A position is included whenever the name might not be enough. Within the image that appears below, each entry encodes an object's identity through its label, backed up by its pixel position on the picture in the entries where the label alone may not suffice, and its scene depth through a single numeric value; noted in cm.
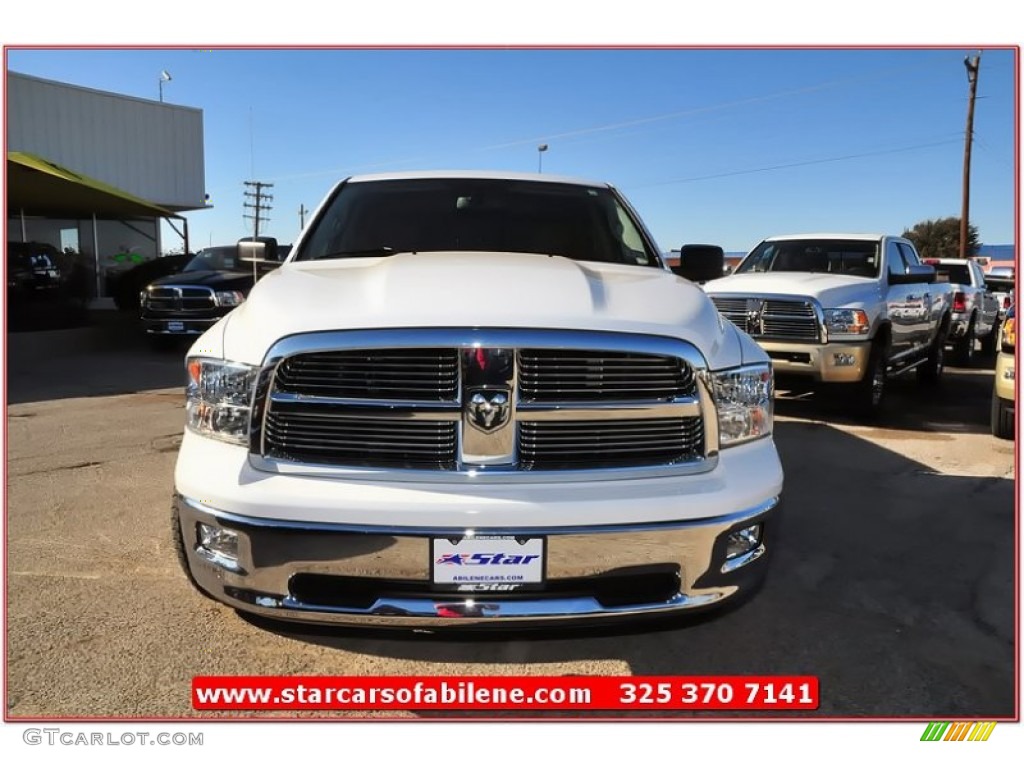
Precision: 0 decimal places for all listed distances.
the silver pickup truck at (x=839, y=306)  710
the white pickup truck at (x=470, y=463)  214
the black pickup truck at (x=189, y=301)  1151
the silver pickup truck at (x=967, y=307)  1205
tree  4175
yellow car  607
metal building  1642
